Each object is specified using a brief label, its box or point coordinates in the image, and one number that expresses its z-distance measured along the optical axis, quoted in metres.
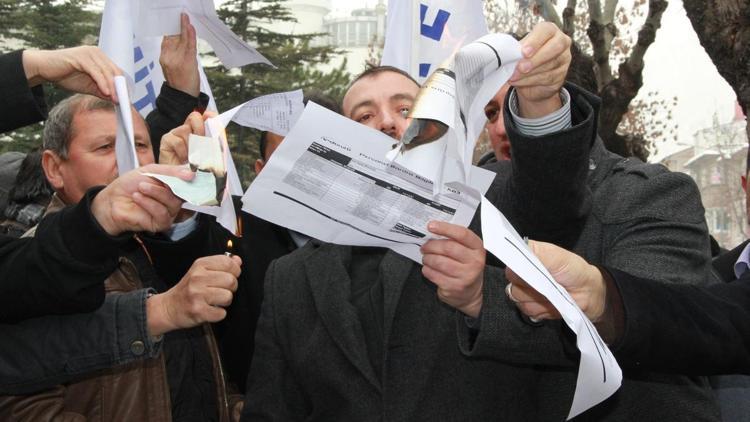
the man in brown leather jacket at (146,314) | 2.35
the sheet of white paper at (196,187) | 2.04
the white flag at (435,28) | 4.26
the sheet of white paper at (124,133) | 2.19
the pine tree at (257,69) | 16.03
